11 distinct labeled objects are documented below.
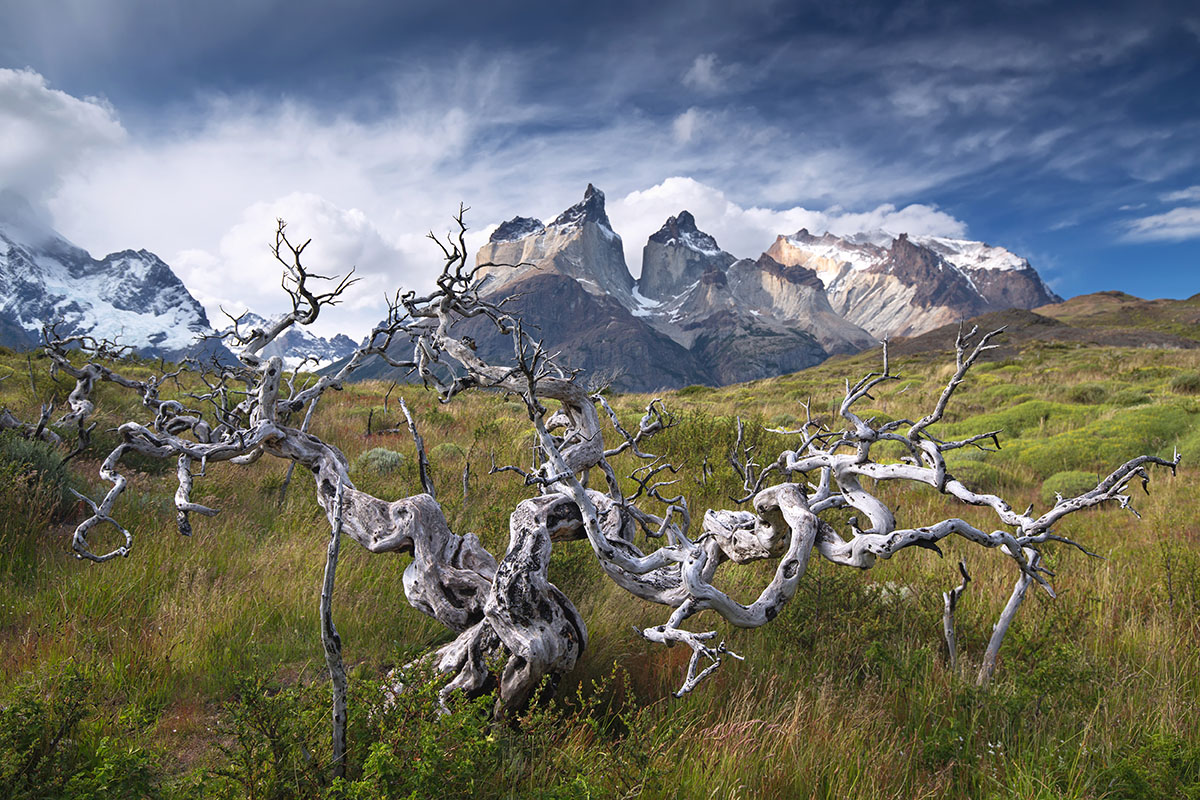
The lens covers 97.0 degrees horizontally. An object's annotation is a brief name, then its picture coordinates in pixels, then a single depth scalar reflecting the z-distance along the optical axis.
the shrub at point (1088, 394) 13.93
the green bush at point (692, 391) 26.68
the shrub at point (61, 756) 1.96
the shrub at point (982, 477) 8.05
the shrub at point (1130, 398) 12.41
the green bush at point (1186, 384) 13.45
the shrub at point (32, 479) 4.53
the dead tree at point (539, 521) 2.53
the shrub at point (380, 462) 8.02
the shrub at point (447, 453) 8.91
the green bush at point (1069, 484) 7.19
